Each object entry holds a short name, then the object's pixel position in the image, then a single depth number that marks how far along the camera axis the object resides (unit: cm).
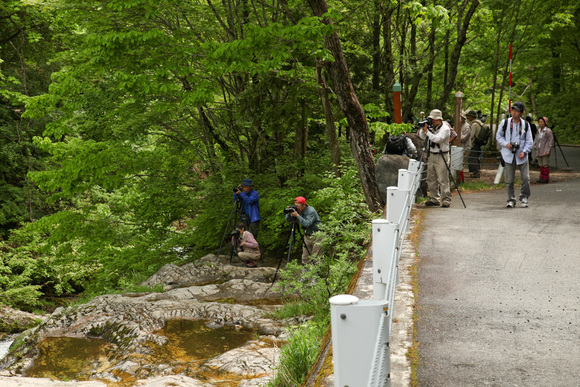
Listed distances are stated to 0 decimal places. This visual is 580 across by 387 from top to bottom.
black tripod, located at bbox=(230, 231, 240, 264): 1452
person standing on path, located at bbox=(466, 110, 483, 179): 1820
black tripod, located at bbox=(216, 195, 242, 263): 1467
